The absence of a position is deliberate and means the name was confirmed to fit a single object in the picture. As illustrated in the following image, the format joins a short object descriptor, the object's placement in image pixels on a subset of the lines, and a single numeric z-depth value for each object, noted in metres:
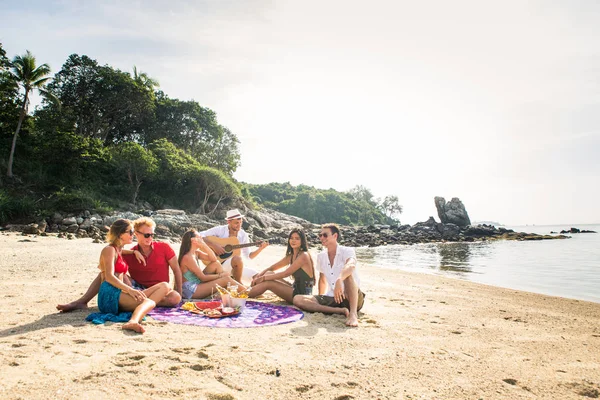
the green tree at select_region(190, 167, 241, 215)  36.81
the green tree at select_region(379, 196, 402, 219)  107.04
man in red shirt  5.58
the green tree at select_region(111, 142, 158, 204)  30.59
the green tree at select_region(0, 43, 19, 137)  25.73
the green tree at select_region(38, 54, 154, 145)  34.84
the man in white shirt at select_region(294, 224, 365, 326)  5.69
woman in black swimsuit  6.76
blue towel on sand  4.79
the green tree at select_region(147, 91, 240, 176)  43.41
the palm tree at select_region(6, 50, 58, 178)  25.25
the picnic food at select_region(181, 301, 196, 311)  5.81
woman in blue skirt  5.01
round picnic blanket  5.13
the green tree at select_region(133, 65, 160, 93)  38.10
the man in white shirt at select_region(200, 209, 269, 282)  7.87
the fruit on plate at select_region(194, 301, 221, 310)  5.92
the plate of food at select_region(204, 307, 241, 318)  5.52
